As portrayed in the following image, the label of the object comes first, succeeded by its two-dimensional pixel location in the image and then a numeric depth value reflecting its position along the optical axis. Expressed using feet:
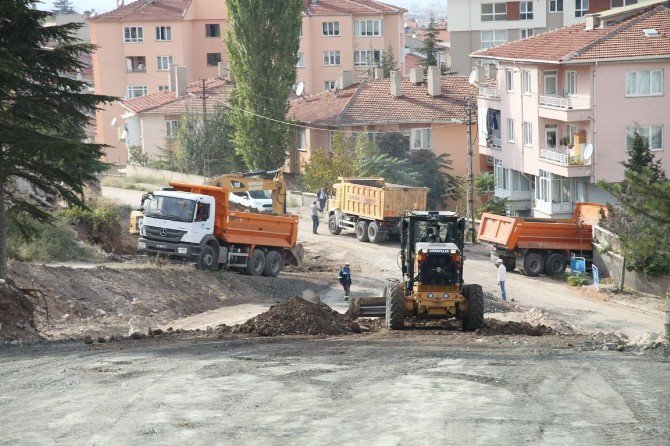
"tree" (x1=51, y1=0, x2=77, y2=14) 599.20
